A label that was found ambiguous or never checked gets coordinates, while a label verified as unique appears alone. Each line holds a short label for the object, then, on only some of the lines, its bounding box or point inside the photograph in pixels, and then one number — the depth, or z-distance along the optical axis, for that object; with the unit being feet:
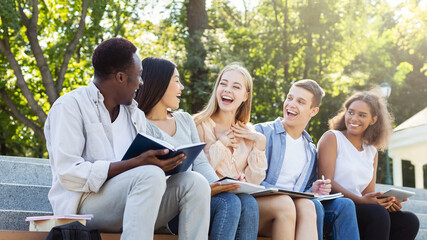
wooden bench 10.62
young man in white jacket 10.44
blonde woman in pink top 14.01
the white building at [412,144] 52.85
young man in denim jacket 16.61
